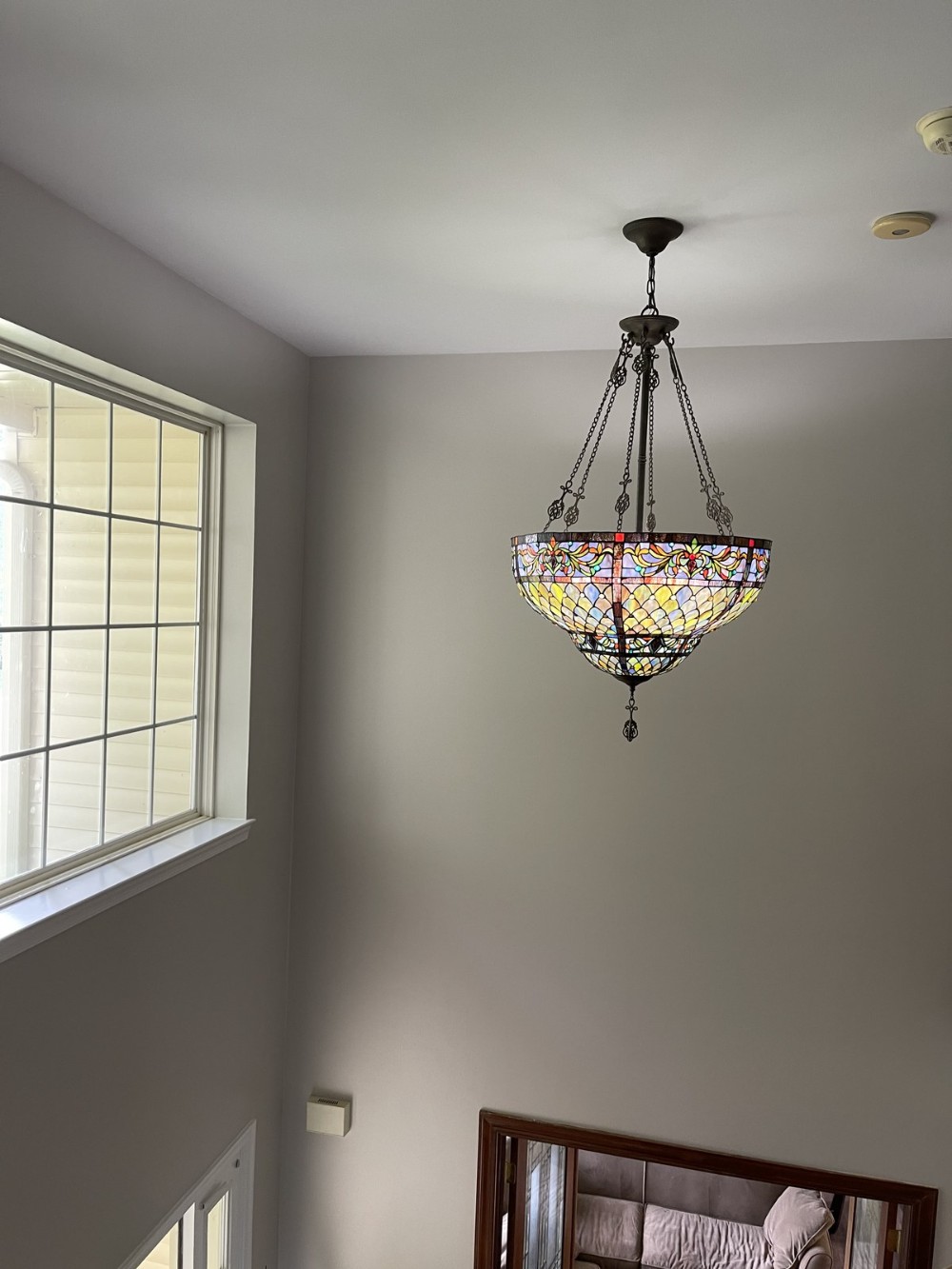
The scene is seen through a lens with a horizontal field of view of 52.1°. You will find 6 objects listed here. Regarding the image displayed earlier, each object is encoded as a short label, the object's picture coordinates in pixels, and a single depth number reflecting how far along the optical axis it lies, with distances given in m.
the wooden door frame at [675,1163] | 3.02
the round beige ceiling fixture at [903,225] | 2.00
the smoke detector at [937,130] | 1.59
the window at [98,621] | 2.31
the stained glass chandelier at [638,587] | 1.67
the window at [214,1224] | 2.90
